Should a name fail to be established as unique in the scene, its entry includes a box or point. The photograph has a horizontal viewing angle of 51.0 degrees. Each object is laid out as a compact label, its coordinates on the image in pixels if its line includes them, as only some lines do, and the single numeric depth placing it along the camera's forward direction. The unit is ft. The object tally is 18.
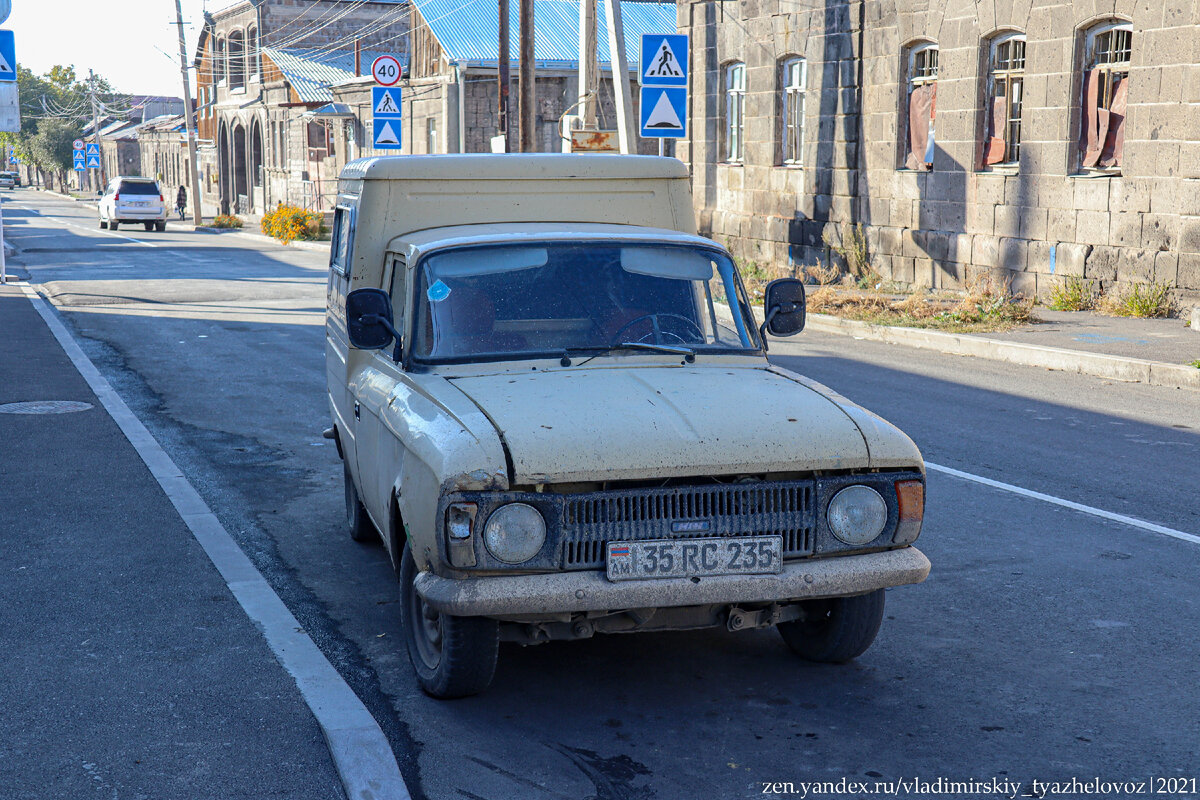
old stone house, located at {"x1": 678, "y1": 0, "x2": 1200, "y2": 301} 52.42
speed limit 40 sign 86.48
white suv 146.82
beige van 13.55
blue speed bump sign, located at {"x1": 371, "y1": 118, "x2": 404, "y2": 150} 84.53
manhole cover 34.27
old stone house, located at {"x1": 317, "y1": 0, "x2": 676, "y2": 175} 128.47
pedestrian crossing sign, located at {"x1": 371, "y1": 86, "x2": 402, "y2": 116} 84.07
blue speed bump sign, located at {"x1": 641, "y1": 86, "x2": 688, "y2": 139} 55.36
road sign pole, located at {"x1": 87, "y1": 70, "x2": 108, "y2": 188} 335.06
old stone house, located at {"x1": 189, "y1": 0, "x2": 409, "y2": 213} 173.27
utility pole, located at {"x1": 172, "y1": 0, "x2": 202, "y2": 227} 157.79
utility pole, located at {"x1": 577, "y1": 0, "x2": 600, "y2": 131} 67.97
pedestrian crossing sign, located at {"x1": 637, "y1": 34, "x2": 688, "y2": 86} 55.31
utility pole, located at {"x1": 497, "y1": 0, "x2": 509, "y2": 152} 83.41
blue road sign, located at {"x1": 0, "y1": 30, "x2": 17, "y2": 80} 73.26
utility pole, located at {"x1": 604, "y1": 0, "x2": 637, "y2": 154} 63.26
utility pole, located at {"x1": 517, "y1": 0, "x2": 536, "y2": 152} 74.84
